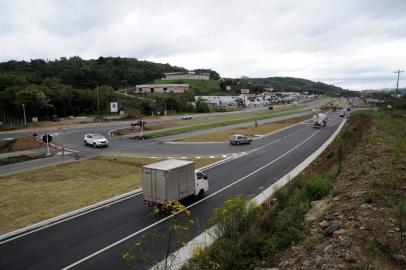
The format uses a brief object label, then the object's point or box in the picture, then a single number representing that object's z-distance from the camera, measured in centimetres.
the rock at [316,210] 1152
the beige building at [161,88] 15550
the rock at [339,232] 936
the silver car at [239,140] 3879
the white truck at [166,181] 1474
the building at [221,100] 14424
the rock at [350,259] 771
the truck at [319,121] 5876
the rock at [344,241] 859
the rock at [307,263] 798
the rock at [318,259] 796
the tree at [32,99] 7131
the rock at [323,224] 1029
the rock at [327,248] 852
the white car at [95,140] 3806
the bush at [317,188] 1480
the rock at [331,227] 974
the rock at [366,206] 1092
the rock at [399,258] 765
